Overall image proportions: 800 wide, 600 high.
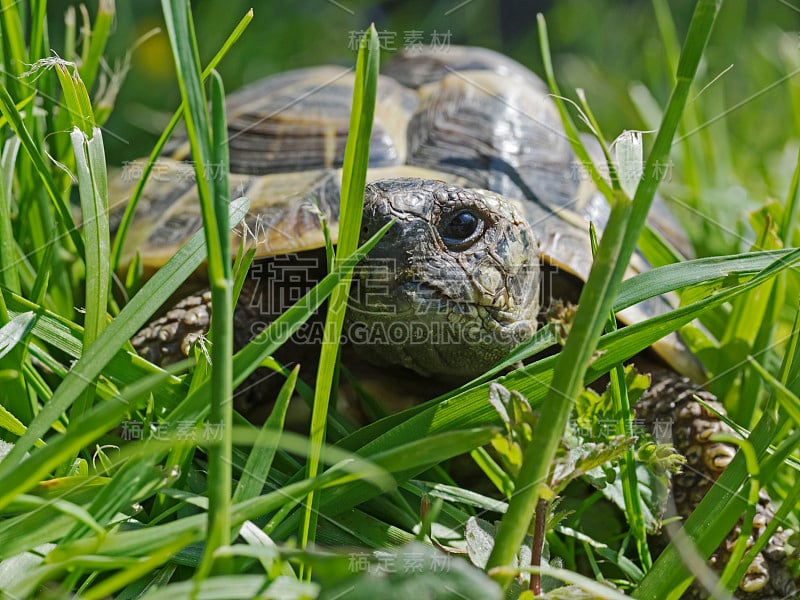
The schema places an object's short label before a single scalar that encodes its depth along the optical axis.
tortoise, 0.64
